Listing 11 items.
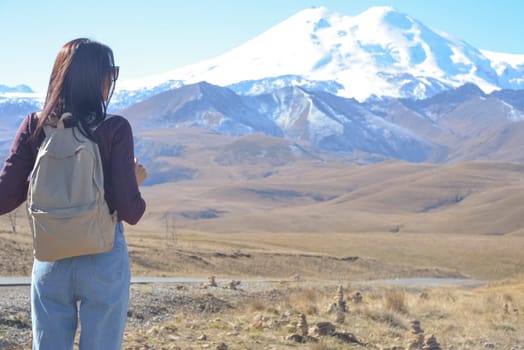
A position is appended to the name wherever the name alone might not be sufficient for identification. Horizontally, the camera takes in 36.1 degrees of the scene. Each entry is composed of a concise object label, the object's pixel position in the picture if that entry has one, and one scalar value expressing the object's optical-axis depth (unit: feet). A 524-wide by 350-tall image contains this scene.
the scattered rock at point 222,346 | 27.14
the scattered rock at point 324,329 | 31.24
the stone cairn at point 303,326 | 30.73
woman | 12.66
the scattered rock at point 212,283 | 65.21
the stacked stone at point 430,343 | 28.50
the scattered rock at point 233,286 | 62.34
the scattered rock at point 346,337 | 31.60
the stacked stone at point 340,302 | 39.11
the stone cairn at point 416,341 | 29.19
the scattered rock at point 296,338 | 30.01
